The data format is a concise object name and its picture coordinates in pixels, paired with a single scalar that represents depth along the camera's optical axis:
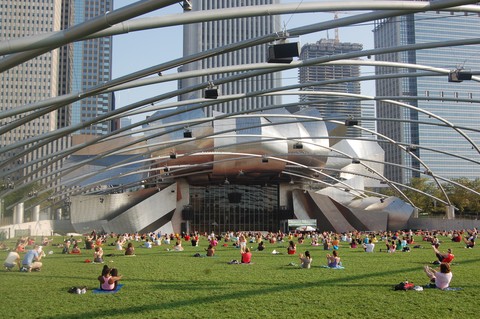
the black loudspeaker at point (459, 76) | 19.83
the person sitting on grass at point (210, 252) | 23.52
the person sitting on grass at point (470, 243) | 28.27
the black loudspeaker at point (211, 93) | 20.50
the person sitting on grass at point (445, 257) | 16.75
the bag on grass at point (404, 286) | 12.59
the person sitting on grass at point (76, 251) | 25.92
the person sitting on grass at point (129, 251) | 24.45
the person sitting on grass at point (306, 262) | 17.86
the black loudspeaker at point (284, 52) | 13.62
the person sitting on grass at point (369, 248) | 25.69
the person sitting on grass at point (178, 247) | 27.89
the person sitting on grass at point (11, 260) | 17.58
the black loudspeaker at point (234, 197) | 73.07
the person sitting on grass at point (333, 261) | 17.75
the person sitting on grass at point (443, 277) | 12.60
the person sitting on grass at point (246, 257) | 19.53
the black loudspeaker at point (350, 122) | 29.36
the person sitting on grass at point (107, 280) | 12.79
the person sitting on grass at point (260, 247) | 26.70
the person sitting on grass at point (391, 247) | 25.75
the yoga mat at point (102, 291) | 12.62
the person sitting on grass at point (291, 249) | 24.36
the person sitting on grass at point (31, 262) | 17.22
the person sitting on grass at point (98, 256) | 20.66
